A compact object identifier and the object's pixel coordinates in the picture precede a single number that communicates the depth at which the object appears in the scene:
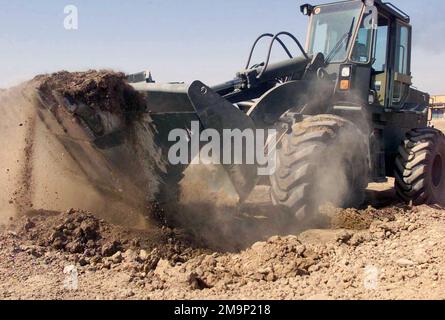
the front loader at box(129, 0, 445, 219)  5.28
